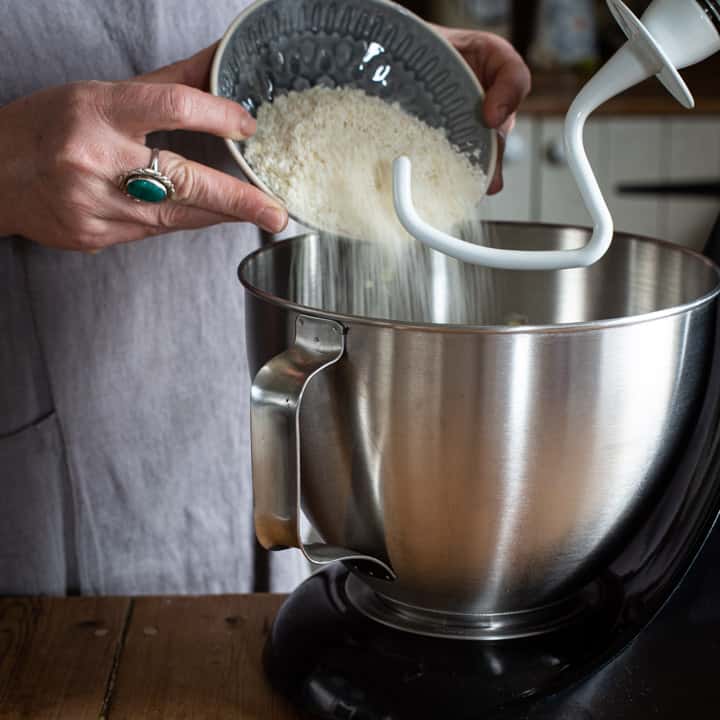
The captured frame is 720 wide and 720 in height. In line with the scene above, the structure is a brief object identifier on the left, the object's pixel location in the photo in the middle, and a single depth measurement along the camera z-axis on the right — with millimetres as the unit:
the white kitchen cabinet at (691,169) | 2082
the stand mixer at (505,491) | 542
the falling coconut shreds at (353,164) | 755
